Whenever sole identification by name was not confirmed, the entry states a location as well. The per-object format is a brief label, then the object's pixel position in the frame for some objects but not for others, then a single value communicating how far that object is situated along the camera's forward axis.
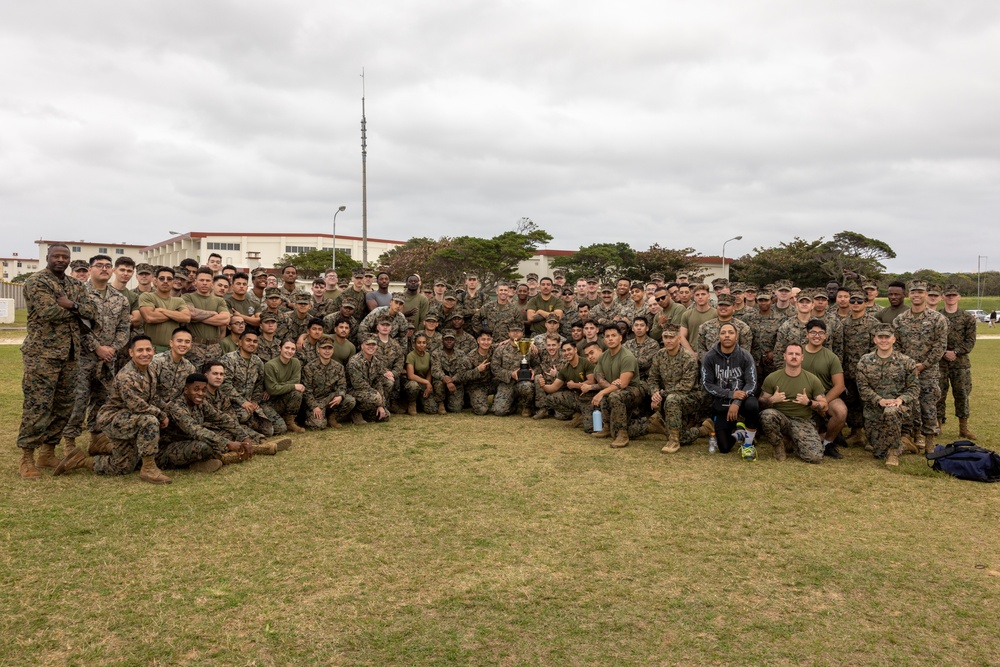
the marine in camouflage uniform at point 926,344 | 7.89
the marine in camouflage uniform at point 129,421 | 6.09
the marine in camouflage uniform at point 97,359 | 6.83
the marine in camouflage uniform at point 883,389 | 7.26
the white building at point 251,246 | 72.75
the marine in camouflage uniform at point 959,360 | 8.46
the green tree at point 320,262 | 55.50
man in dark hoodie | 7.64
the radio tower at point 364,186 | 31.02
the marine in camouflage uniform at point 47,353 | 6.10
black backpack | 6.35
